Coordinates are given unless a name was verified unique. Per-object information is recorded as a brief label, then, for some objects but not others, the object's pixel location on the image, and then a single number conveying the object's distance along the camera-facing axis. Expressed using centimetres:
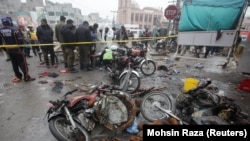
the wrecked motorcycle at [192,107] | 302
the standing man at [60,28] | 693
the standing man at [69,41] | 630
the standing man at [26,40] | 1016
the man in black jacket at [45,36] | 681
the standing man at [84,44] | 646
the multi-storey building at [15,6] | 4100
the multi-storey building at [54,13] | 4419
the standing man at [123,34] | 1103
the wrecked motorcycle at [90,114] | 262
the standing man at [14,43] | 489
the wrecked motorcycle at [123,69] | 461
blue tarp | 685
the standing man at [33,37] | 1027
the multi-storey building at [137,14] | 7125
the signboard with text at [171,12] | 894
